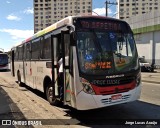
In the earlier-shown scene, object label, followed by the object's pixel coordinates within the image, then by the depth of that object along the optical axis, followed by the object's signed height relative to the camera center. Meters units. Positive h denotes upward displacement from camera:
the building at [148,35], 19.56 +3.15
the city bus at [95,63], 4.15 -0.11
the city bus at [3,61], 22.87 -0.33
